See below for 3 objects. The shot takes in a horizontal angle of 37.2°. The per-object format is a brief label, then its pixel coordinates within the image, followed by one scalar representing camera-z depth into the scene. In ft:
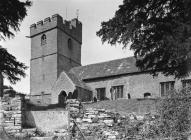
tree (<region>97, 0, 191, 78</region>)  43.86
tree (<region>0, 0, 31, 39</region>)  60.64
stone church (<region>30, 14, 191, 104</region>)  100.94
